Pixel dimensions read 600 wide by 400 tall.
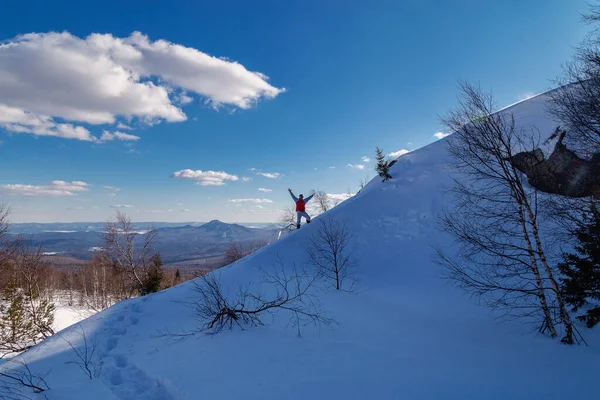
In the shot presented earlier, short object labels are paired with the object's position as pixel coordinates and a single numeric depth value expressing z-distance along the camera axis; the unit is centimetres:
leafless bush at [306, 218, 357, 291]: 1134
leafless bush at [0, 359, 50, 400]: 479
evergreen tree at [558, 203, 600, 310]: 620
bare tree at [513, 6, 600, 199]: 639
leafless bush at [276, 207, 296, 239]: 2438
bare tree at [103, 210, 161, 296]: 2242
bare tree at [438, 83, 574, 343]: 634
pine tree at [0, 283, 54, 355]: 2008
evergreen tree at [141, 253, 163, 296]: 2462
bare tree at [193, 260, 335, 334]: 760
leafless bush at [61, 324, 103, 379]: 568
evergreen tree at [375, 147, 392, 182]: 1767
